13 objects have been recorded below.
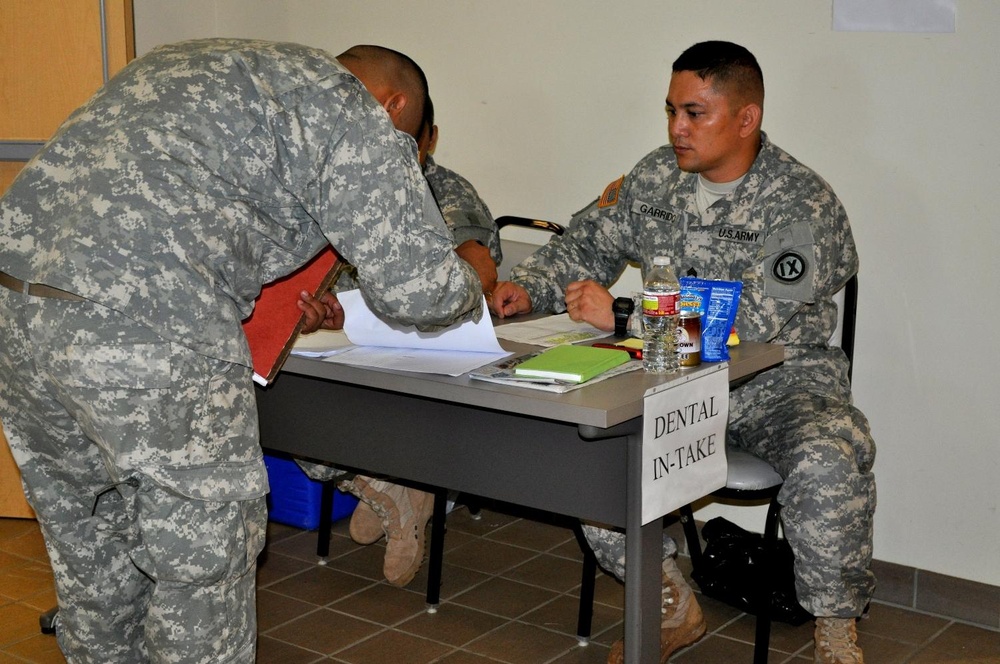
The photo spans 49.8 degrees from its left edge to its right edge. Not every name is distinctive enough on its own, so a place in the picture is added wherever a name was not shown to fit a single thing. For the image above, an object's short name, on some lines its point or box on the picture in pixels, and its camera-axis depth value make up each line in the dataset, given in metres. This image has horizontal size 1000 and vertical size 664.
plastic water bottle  2.06
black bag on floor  2.91
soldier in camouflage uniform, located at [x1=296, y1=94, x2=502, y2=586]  3.11
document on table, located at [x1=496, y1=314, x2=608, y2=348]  2.38
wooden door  3.31
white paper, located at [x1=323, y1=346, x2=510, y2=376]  2.08
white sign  1.90
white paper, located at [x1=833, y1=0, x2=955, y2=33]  2.77
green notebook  1.98
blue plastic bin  3.56
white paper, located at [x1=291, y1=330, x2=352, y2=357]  2.25
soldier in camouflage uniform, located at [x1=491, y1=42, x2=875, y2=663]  2.43
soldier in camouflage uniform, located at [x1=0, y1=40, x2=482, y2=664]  1.63
